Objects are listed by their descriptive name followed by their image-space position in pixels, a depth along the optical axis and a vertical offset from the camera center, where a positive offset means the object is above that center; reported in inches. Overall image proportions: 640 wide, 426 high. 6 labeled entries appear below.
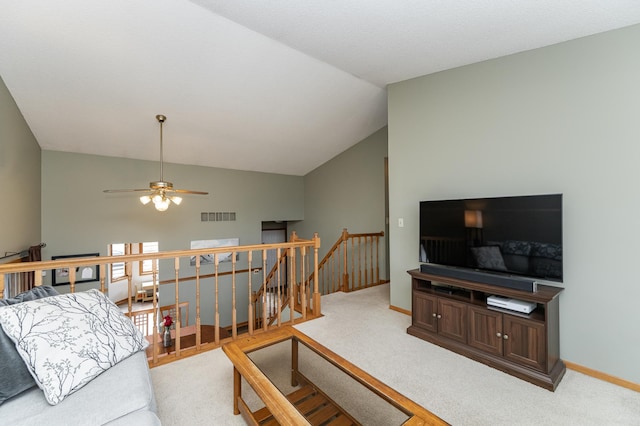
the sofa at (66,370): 47.8 -29.5
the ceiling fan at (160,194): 137.5 +11.7
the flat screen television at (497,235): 88.9 -7.7
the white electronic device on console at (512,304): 87.4 -29.2
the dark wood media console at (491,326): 83.1 -38.3
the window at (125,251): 295.3 -36.6
